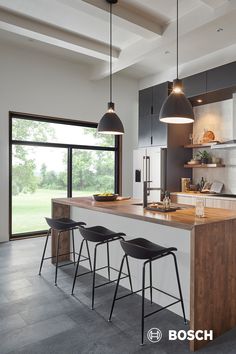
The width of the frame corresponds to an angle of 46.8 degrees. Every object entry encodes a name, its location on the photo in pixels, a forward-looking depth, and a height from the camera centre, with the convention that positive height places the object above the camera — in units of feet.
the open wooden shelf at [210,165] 17.25 +0.55
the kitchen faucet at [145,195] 10.14 -0.82
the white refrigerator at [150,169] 18.34 +0.33
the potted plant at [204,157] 18.08 +1.15
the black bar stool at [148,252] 7.22 -2.16
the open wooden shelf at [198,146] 17.15 +1.84
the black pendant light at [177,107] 9.15 +2.28
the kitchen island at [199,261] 7.02 -2.42
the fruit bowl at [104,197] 12.21 -1.08
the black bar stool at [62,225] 10.84 -2.09
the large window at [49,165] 17.57 +0.58
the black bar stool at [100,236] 8.95 -2.12
